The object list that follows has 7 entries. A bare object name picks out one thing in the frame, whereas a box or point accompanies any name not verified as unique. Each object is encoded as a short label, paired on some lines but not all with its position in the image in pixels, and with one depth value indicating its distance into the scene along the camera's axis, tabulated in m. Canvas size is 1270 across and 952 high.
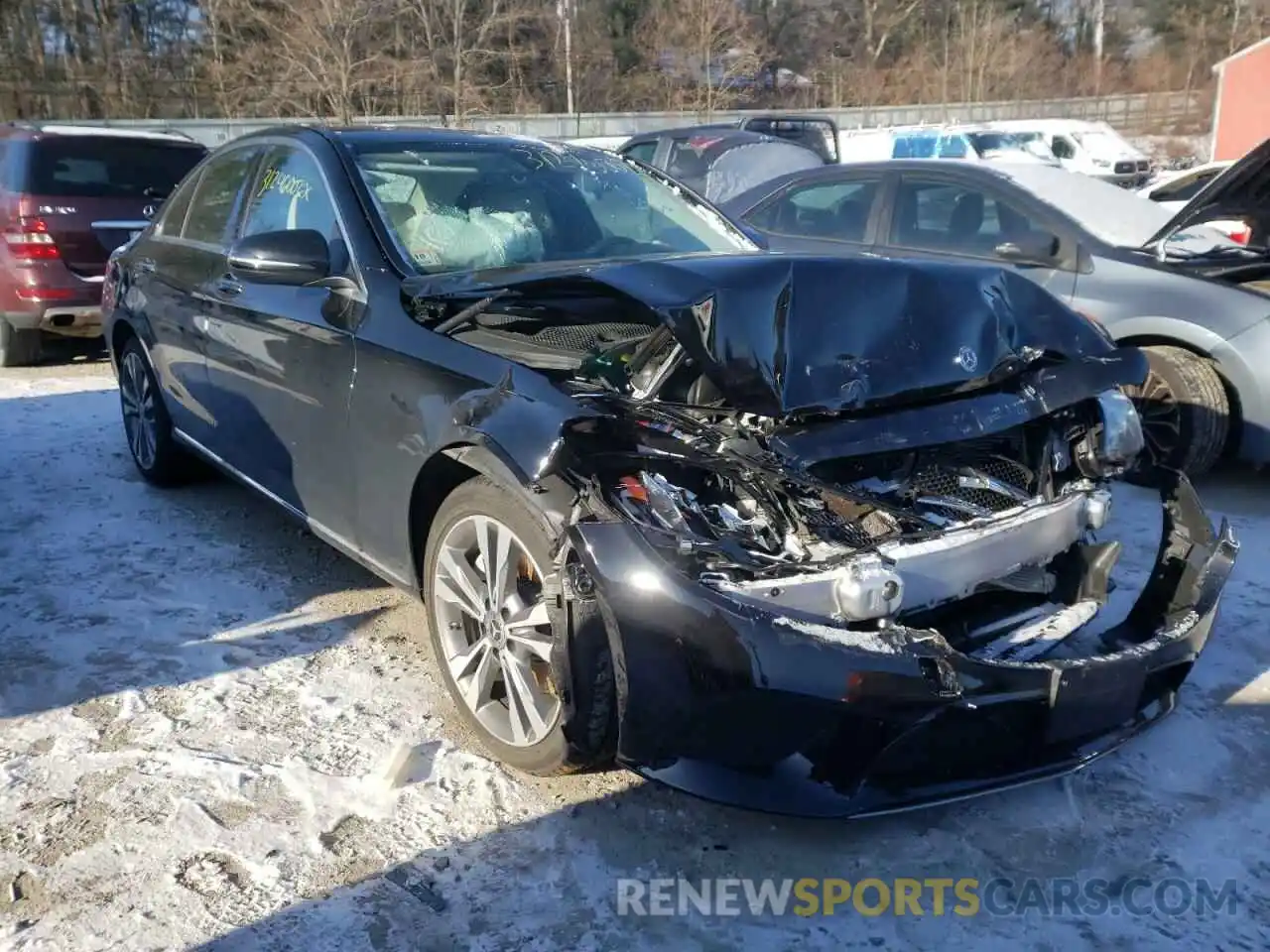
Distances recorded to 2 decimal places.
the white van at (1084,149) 20.67
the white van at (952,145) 19.78
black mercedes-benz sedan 2.37
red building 30.11
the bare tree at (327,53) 23.78
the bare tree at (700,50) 35.59
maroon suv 7.88
